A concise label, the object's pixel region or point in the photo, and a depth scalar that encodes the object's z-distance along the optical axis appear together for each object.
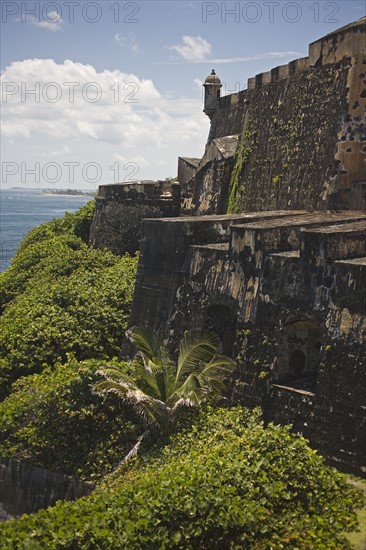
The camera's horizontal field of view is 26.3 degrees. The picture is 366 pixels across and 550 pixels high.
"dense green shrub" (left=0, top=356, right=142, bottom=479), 14.94
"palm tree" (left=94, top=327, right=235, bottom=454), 14.63
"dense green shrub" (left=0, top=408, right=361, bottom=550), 10.77
